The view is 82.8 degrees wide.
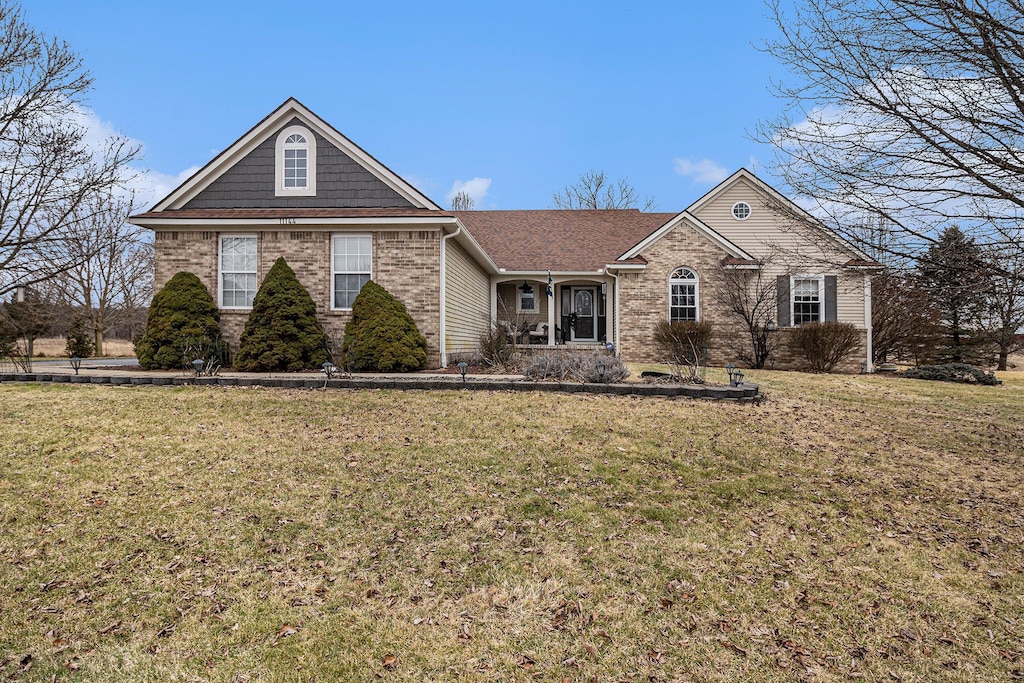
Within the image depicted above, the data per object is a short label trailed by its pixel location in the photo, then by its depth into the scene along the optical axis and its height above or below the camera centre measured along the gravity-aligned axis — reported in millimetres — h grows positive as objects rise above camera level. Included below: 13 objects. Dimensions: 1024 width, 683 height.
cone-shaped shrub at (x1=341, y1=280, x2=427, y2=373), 11703 +155
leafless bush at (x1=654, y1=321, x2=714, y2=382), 16297 +129
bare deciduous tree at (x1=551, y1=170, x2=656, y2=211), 34125 +8831
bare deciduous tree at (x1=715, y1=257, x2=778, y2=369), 17031 +1069
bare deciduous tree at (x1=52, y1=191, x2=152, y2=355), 26016 +2911
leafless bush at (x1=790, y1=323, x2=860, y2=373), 16109 -35
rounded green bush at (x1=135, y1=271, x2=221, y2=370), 12062 +424
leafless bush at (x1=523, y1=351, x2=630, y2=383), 9883 -436
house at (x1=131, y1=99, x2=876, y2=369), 12945 +2304
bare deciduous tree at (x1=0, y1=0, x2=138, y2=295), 12375 +4271
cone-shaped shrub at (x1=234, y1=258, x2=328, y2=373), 11742 +274
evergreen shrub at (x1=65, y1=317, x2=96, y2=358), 24406 +158
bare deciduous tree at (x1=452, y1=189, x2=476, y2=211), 38594 +9457
